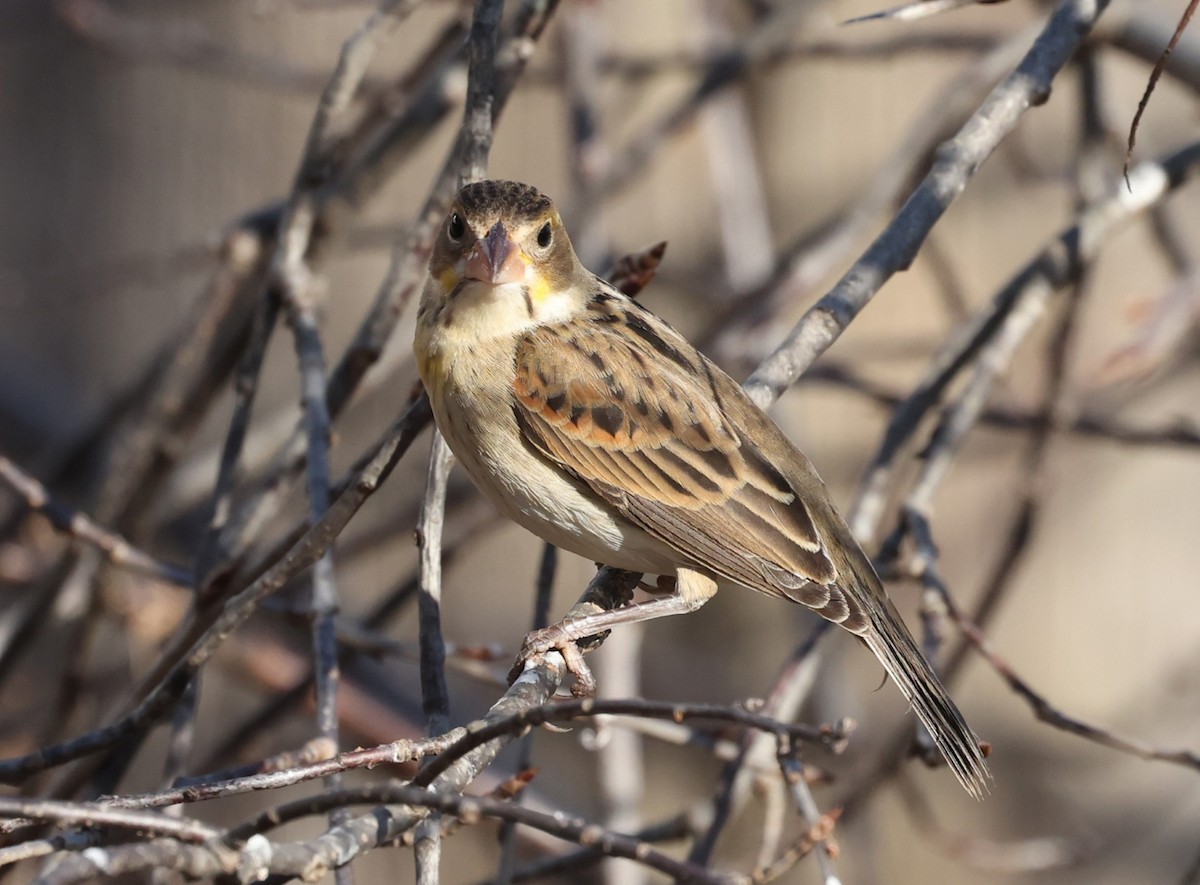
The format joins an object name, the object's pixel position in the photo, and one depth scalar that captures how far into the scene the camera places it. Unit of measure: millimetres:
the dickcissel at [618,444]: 7340
